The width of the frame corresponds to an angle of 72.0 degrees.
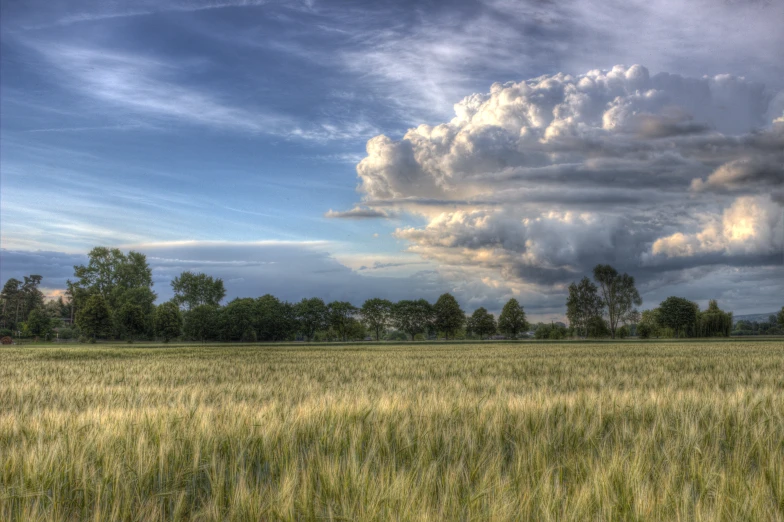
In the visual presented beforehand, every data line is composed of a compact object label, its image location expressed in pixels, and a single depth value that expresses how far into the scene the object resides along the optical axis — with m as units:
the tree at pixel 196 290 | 112.62
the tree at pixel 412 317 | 118.56
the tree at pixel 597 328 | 104.81
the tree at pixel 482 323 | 117.69
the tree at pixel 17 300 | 119.38
